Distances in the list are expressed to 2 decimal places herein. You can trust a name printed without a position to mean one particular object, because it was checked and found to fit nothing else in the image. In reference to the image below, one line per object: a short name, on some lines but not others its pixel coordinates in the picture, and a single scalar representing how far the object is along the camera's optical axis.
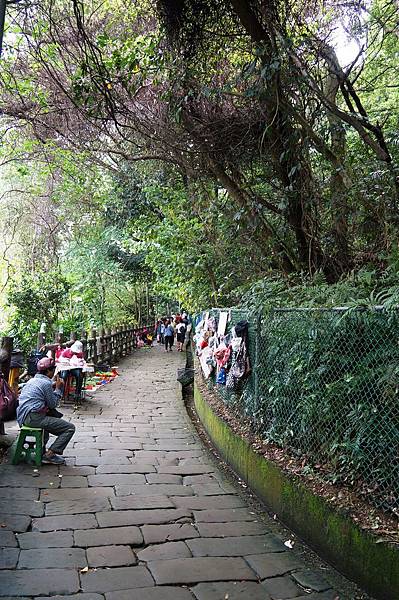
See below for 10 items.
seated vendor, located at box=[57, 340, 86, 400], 10.29
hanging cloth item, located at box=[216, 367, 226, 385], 7.55
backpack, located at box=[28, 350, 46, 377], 9.94
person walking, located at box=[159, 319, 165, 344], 30.74
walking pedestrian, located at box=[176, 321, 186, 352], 26.50
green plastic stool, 6.27
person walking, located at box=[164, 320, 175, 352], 25.86
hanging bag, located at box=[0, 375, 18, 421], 6.94
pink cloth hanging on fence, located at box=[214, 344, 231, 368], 7.20
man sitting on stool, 6.43
